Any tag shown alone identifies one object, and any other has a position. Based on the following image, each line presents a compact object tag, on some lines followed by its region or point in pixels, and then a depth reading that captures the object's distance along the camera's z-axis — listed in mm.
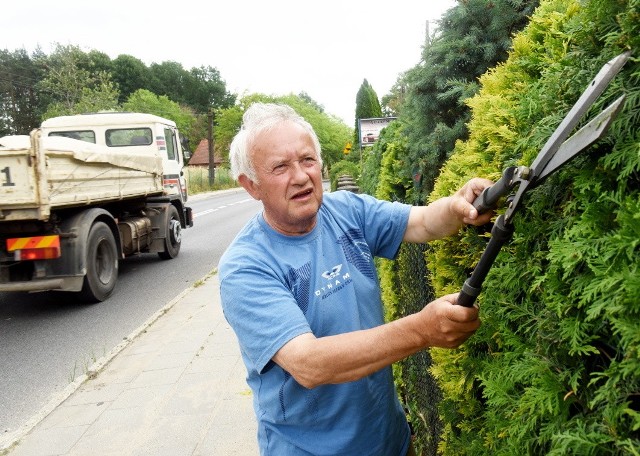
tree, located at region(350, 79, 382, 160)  25875
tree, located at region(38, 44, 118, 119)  40375
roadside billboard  13977
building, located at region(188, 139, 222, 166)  72612
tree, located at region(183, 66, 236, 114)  95062
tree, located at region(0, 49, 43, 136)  66125
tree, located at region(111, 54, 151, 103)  80875
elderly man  1698
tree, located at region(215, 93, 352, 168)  63594
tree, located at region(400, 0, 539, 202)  3789
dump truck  6906
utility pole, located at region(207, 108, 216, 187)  45281
